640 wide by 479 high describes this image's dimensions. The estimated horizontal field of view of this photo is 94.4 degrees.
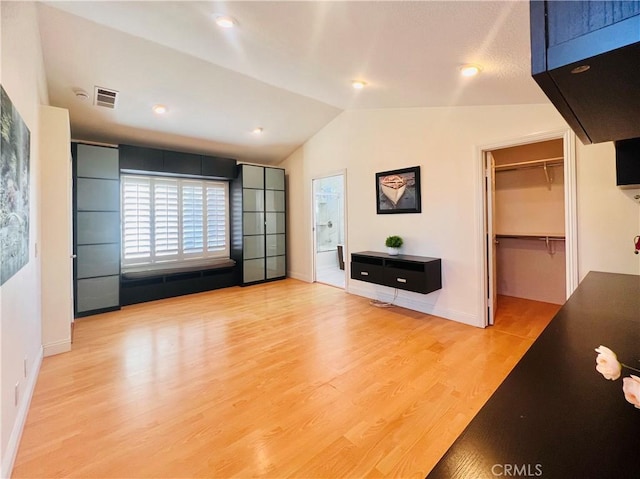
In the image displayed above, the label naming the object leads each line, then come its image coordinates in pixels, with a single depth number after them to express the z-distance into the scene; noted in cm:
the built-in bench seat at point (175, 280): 450
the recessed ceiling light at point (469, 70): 224
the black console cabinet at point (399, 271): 352
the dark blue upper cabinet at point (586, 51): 52
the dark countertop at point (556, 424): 53
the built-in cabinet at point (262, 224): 567
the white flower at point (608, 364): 60
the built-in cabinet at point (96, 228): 389
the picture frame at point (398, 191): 390
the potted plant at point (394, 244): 397
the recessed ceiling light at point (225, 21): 225
